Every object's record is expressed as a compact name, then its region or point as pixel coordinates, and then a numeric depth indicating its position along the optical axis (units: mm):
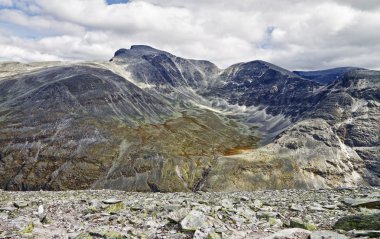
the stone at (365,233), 18222
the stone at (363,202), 27131
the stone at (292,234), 18797
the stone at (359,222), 19938
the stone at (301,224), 20844
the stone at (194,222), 20594
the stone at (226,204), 27180
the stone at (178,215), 22234
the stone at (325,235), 18064
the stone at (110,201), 28917
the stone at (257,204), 28123
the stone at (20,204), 28302
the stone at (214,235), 19234
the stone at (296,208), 26534
